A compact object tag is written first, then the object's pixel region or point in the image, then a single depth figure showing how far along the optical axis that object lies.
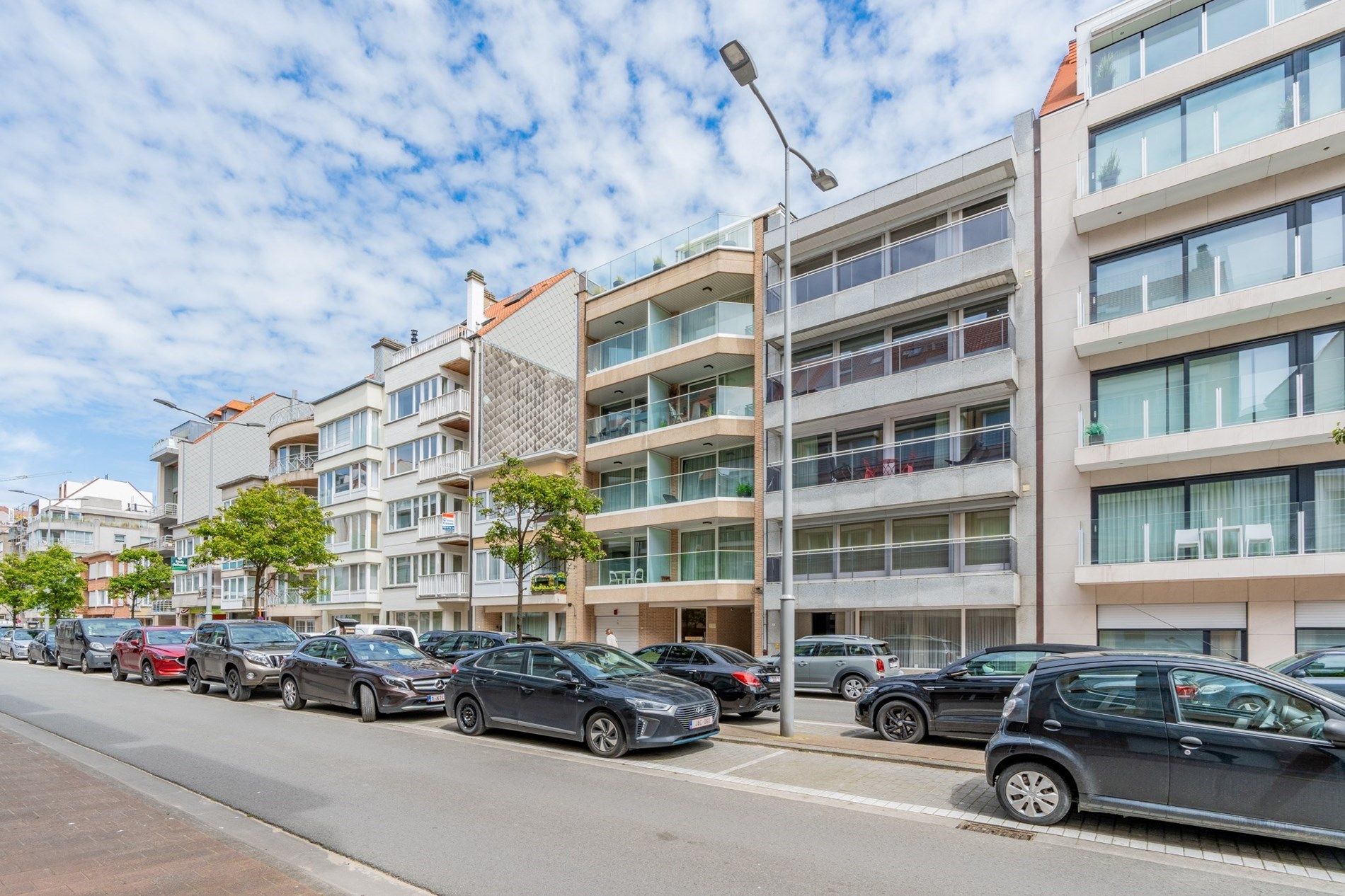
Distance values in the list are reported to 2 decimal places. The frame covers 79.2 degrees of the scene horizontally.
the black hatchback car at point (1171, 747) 6.17
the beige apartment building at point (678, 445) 27.05
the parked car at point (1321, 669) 10.03
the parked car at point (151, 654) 20.95
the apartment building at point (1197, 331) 17.20
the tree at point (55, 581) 51.22
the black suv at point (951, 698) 10.80
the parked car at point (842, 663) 18.30
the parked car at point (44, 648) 29.55
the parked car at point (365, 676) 13.96
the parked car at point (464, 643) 20.14
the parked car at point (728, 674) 14.28
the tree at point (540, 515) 22.50
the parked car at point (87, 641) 25.25
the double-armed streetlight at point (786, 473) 11.70
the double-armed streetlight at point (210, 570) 32.34
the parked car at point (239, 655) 17.52
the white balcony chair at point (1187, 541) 18.17
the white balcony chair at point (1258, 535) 17.34
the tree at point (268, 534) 29.92
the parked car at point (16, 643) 35.00
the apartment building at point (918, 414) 21.67
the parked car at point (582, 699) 10.56
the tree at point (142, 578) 46.50
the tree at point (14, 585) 54.16
